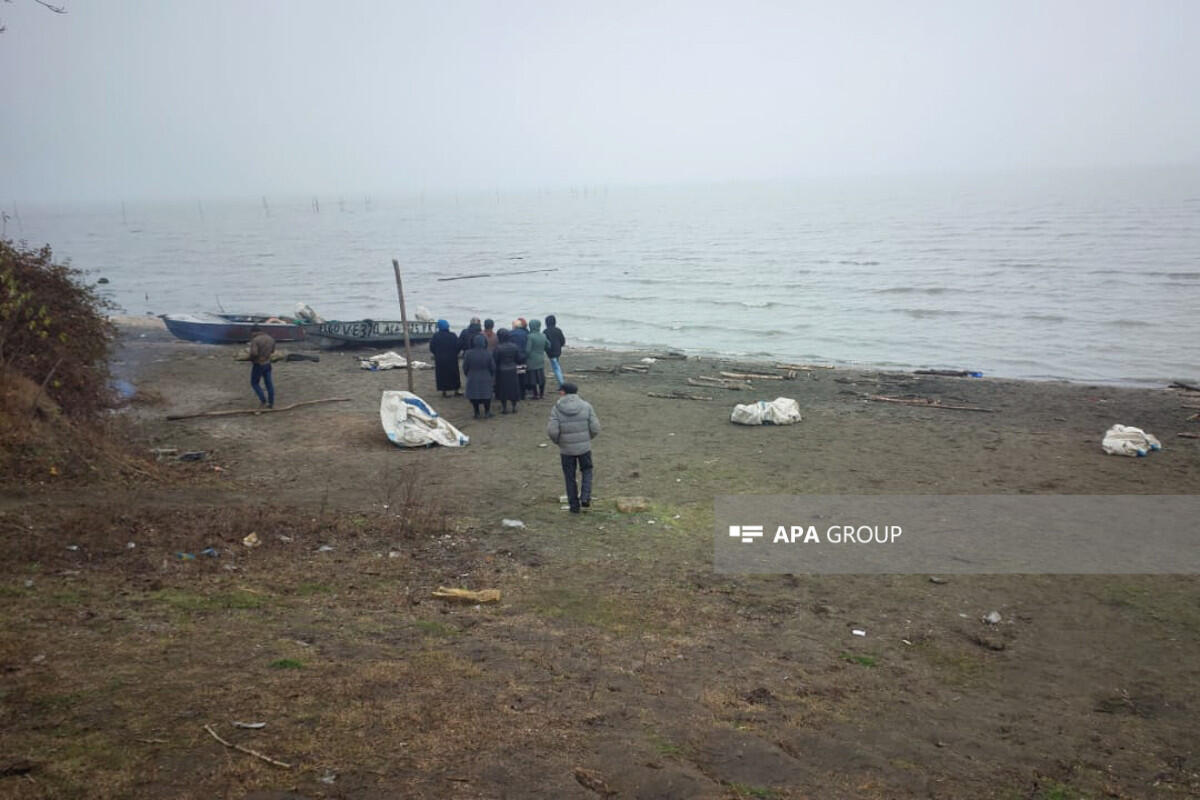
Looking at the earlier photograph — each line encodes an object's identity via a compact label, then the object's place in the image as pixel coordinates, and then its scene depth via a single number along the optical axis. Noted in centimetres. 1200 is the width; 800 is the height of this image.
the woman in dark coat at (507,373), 1609
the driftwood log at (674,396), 1898
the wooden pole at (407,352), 1706
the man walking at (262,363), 1614
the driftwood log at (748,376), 2169
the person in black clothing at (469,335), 1663
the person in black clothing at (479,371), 1559
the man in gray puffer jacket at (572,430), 1034
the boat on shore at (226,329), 2762
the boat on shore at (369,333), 2662
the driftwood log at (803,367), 2358
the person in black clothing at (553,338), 1838
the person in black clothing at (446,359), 1744
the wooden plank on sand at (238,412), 1581
